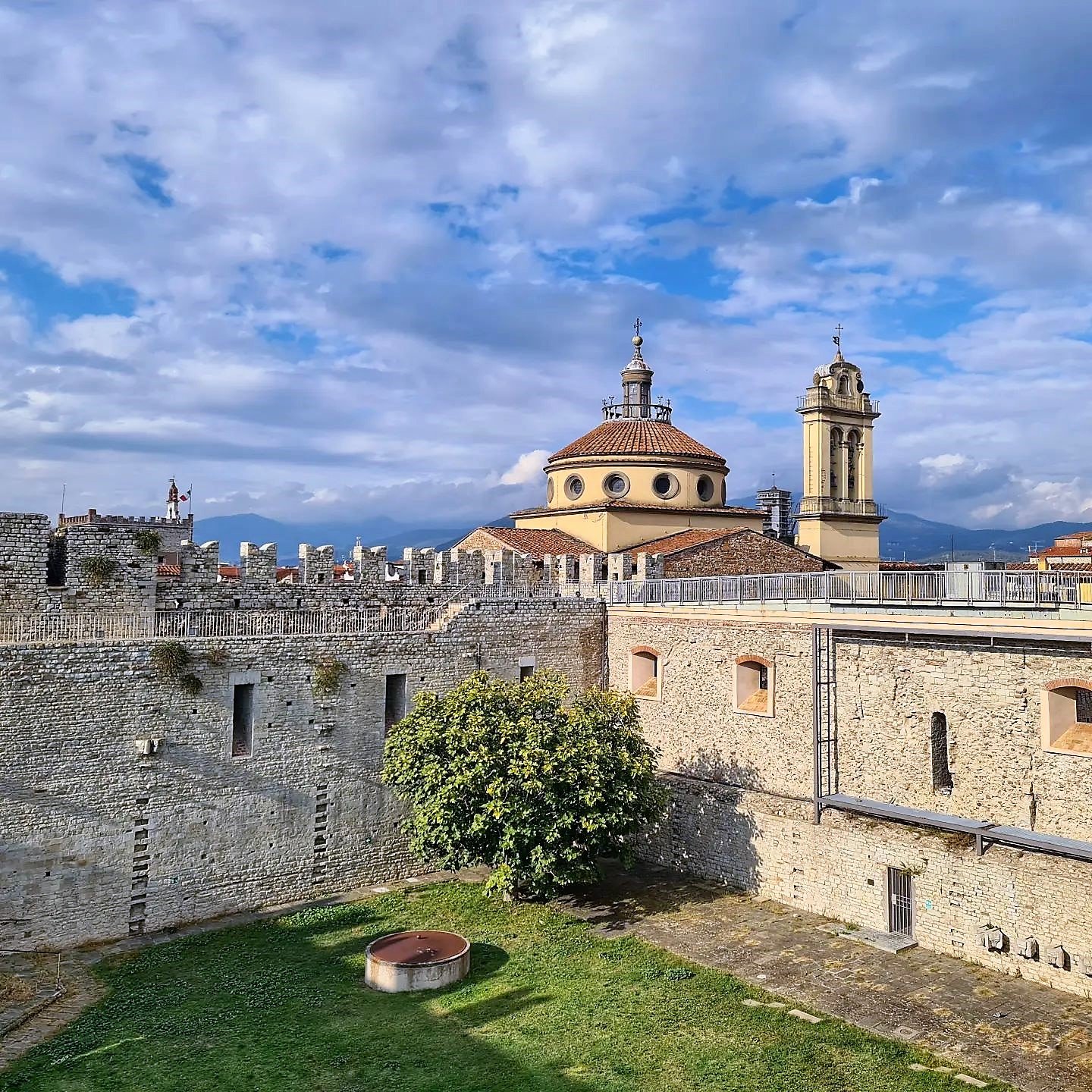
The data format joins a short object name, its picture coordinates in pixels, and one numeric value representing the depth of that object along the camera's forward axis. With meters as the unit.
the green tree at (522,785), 18.28
